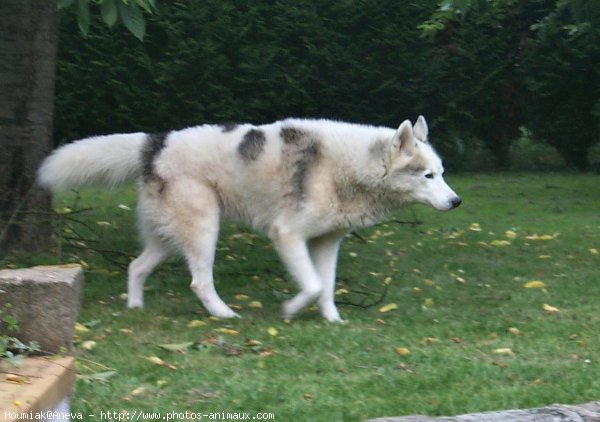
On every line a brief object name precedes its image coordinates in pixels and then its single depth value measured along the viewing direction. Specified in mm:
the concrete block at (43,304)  8315
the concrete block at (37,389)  6991
